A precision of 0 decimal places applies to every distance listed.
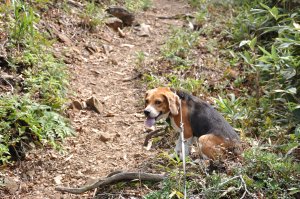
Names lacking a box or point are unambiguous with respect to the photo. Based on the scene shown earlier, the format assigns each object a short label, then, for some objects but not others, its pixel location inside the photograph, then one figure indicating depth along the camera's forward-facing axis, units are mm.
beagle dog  4441
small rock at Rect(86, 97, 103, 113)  6600
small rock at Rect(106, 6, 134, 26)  10836
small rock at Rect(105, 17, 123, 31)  10259
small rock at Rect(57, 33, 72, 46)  8336
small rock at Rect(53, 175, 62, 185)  4804
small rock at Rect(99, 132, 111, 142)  5816
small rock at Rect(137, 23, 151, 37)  10547
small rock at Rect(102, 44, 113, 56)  9079
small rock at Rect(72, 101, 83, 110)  6476
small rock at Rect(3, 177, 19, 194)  4469
